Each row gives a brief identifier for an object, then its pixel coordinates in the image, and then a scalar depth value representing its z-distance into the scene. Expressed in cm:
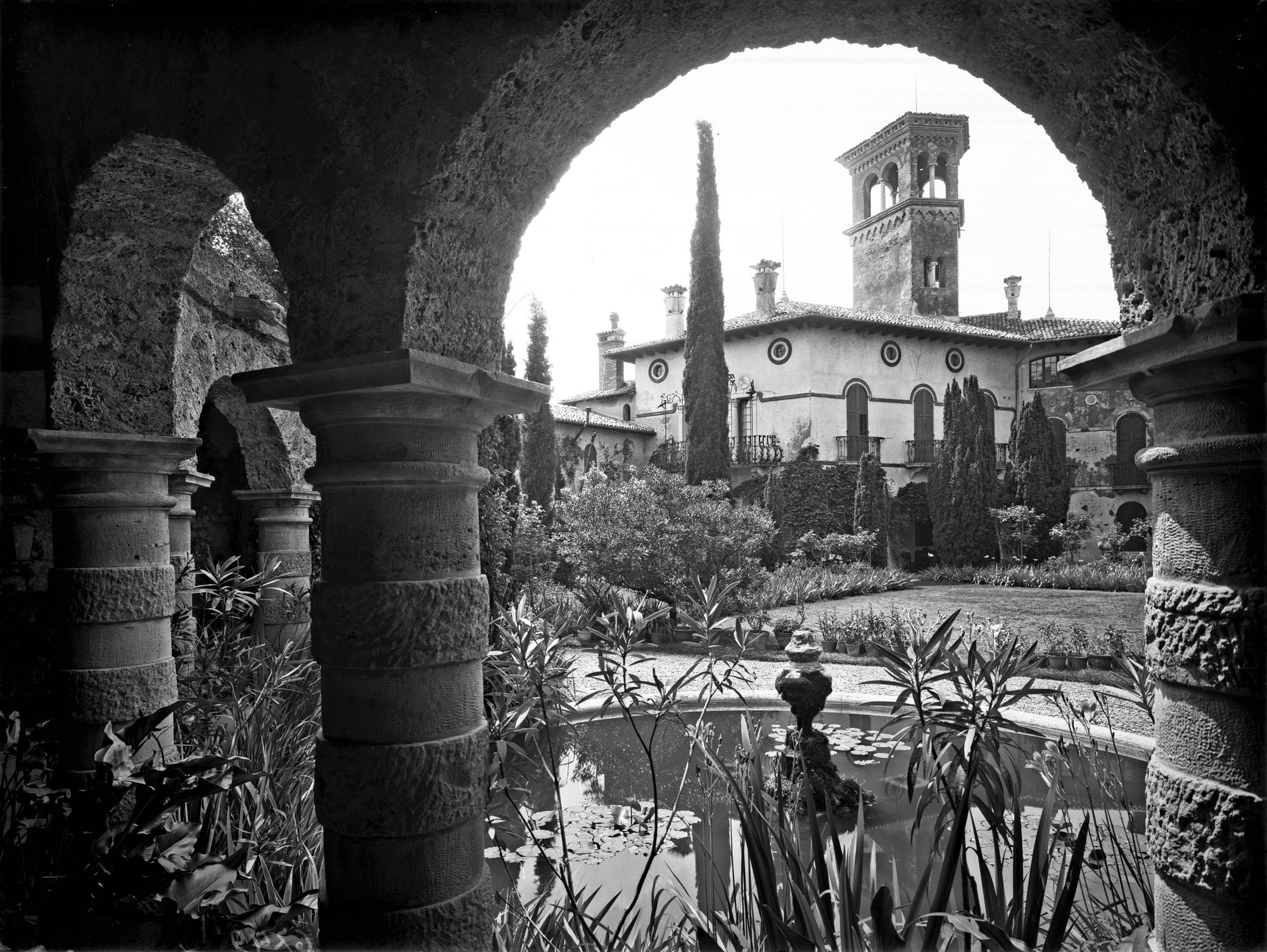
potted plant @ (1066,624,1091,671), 913
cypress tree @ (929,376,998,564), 2120
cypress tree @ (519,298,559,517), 2100
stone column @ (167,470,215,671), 589
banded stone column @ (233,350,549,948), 239
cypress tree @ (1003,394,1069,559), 2195
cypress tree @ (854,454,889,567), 2102
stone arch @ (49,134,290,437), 334
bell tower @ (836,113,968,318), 2923
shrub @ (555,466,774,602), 1202
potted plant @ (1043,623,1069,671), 922
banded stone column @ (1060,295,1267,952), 195
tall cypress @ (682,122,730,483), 2075
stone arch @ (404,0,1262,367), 203
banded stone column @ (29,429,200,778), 367
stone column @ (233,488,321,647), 768
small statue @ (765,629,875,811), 518
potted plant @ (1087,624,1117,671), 923
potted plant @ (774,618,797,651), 1134
